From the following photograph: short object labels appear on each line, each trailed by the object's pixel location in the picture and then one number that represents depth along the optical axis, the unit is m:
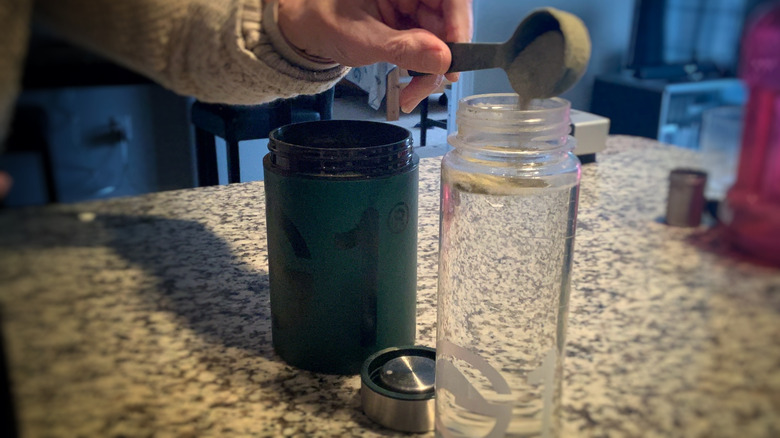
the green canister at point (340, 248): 0.56
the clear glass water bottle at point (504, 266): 0.48
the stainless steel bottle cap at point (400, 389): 0.54
